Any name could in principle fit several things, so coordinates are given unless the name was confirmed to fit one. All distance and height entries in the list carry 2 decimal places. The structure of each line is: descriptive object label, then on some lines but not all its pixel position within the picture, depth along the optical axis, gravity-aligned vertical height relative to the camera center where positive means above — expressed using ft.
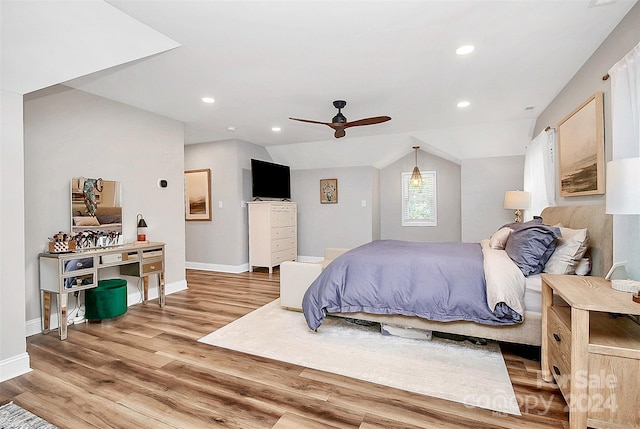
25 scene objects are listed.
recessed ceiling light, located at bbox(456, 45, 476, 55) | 8.41 +4.34
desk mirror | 10.94 +0.29
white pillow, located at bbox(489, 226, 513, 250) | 10.04 -1.10
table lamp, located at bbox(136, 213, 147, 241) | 12.75 -0.62
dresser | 18.98 -1.47
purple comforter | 8.03 -2.25
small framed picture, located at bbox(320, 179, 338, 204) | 21.98 +1.29
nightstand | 4.78 -2.58
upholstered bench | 11.34 -2.63
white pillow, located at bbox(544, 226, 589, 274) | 7.64 -1.22
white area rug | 6.61 -3.87
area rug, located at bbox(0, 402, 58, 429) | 5.64 -3.86
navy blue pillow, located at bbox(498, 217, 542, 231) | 10.13 -0.57
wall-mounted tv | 19.45 +2.01
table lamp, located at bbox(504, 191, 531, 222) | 15.05 +0.28
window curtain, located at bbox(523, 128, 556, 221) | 12.33 +1.46
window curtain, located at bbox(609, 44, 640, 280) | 6.37 +1.64
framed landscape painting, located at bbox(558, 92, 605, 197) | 8.43 +1.70
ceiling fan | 12.26 +3.44
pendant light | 19.66 +1.87
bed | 7.63 -2.81
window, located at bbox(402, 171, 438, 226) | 21.26 +0.37
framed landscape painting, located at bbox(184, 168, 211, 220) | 19.82 +1.10
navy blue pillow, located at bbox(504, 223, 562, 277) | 7.89 -1.10
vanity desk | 9.40 -1.80
